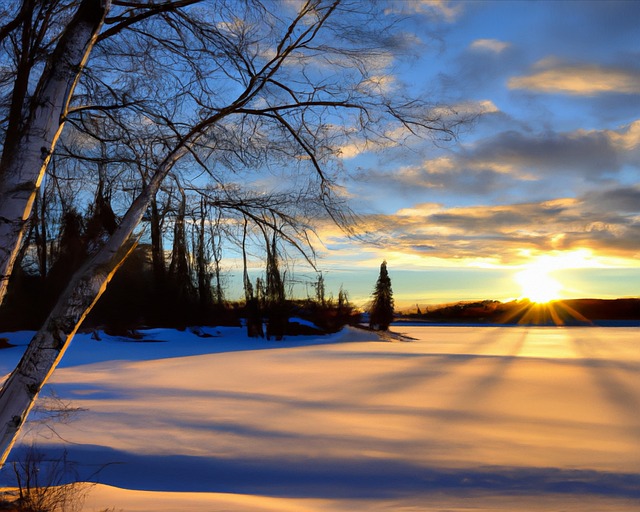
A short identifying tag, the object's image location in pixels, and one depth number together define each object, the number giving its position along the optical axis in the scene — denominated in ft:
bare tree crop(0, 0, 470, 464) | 13.00
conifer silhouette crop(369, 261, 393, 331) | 97.32
